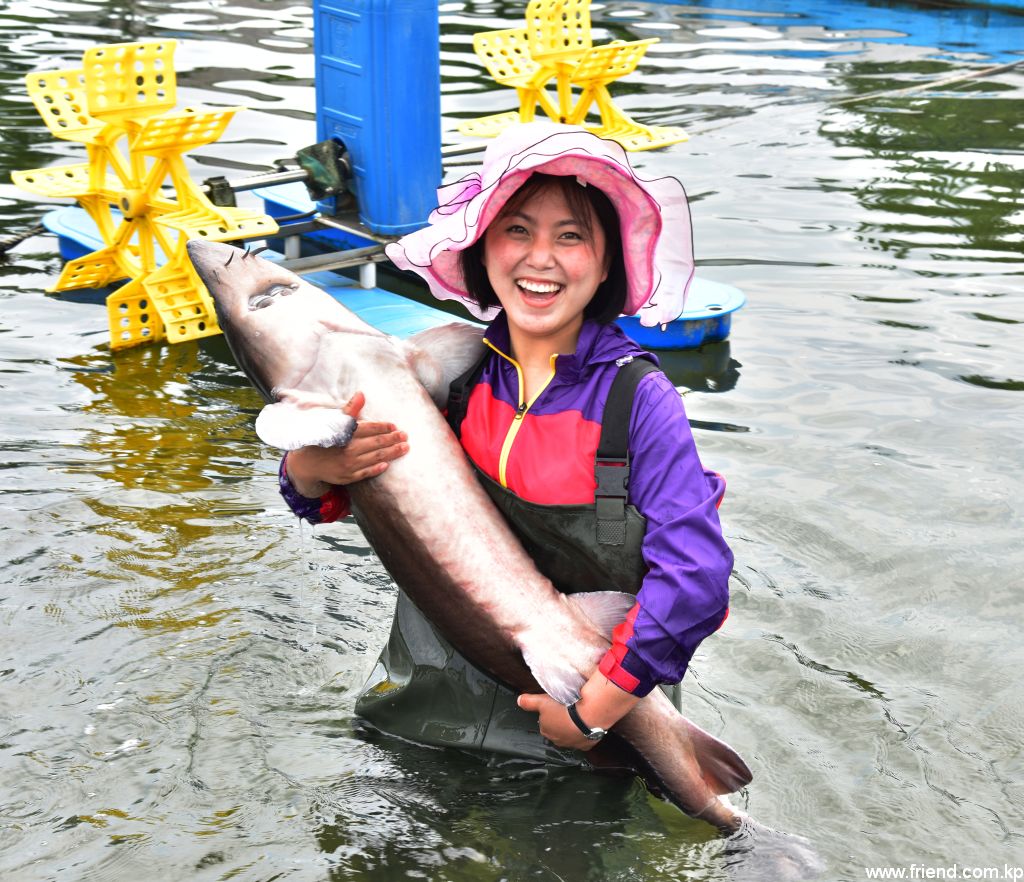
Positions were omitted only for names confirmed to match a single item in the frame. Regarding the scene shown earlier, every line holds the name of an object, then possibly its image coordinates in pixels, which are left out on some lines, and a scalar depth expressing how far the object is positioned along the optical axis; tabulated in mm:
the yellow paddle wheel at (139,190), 6945
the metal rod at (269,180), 7855
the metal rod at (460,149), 9016
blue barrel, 7332
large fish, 3326
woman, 3133
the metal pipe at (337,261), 7566
